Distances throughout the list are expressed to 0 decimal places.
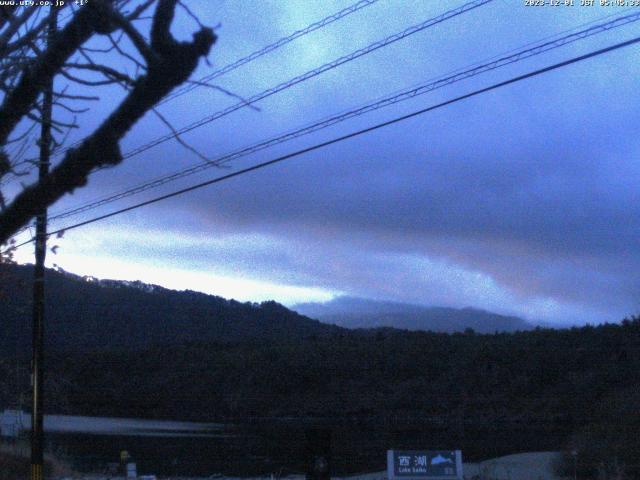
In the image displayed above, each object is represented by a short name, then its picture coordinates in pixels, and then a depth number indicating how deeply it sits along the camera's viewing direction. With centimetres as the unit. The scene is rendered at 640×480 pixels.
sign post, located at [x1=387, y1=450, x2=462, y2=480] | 1734
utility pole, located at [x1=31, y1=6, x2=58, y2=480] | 1812
